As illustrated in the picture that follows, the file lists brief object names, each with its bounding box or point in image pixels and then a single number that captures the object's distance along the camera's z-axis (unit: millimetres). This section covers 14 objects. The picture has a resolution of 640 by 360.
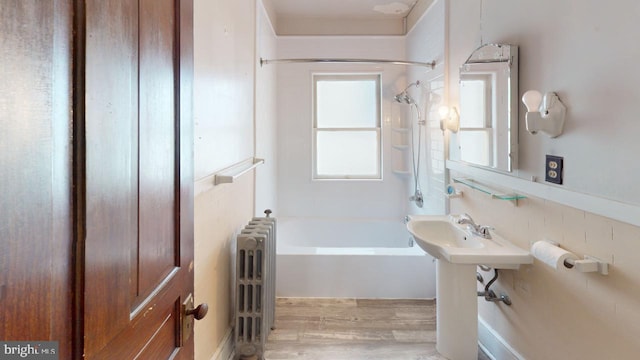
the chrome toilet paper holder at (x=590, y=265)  1332
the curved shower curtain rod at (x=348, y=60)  3167
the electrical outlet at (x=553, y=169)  1552
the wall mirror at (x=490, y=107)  1871
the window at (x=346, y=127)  4211
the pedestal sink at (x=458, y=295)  1948
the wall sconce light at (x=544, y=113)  1516
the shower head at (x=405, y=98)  3645
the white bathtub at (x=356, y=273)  2908
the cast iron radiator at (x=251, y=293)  2043
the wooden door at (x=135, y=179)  518
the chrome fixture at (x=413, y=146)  3504
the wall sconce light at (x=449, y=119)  2615
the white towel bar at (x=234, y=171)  1812
